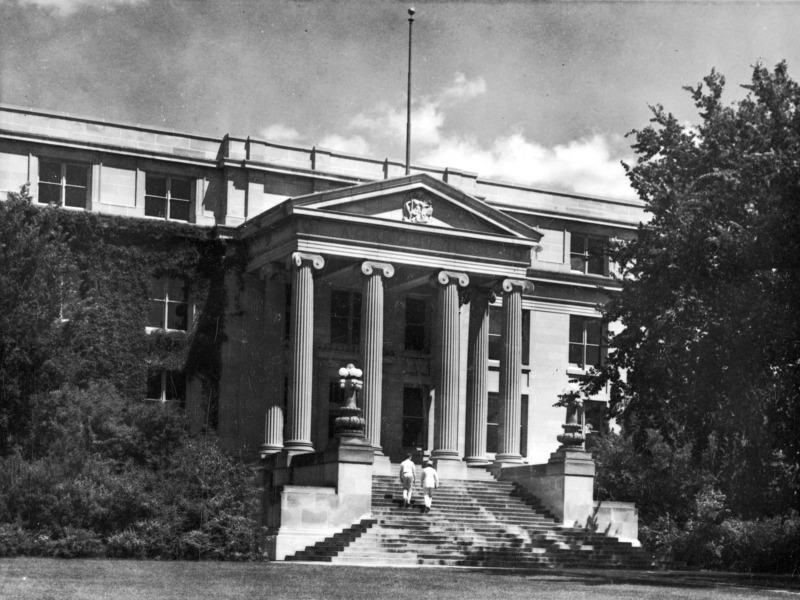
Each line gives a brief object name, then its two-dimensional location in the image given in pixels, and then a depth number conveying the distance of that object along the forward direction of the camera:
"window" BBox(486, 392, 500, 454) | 54.66
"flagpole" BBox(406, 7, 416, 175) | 48.78
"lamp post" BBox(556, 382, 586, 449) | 43.31
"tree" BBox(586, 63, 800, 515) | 31.19
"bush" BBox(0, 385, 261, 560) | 36.03
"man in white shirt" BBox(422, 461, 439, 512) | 40.41
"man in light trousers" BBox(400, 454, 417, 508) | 40.41
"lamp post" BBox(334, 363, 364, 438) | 39.31
